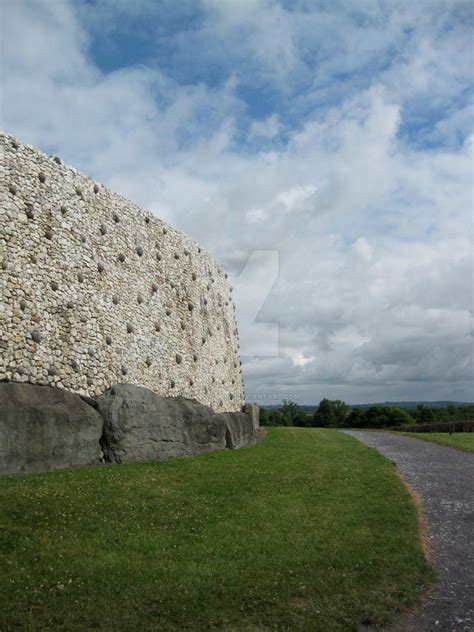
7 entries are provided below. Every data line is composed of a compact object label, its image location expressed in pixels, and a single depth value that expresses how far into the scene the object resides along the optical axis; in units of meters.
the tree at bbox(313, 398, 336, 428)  98.88
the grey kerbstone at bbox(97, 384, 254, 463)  19.47
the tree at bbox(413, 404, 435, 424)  88.19
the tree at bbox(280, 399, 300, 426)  112.96
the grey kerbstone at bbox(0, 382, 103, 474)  15.77
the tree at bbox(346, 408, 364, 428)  92.99
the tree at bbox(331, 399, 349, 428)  99.42
